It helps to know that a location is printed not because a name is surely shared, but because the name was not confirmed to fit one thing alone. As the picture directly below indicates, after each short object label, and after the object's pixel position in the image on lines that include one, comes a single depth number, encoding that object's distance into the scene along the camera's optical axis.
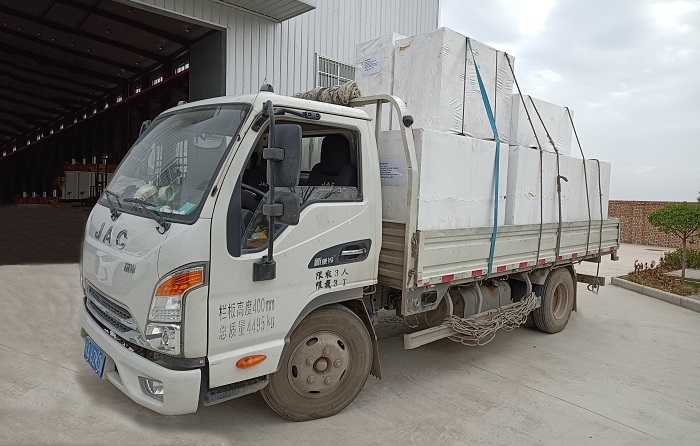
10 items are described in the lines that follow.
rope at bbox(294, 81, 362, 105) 4.07
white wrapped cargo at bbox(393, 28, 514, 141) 4.30
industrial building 8.36
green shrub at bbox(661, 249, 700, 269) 11.38
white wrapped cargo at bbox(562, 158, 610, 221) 5.85
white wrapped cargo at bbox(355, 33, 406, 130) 4.65
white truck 2.81
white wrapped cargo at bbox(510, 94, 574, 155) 5.14
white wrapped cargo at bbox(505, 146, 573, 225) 4.89
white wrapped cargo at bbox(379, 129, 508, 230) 3.88
